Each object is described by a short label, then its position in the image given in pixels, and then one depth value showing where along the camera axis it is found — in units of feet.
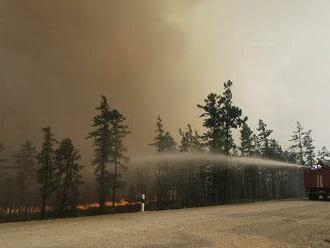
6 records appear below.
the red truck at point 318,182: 127.13
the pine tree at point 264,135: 291.71
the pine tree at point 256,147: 298.64
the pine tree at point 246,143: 287.69
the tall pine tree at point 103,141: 188.96
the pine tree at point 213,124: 168.04
